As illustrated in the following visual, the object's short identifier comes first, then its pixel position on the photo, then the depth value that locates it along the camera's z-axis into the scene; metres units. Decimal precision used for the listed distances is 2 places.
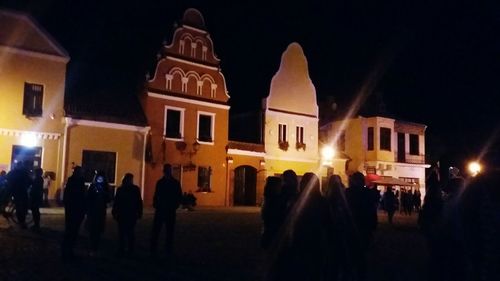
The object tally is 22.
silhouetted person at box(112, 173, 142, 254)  10.50
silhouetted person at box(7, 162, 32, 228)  14.24
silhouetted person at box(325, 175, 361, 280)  7.66
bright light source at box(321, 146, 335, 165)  38.53
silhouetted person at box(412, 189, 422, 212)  34.31
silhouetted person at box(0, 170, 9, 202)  14.89
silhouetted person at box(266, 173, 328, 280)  5.36
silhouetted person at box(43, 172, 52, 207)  25.64
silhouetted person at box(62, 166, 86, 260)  9.62
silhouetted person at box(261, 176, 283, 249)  6.75
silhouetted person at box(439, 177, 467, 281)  5.05
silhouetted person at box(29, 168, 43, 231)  14.38
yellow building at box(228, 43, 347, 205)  34.19
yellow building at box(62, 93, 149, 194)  27.44
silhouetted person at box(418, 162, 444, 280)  5.66
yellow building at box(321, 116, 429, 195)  41.88
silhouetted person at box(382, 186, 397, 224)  23.69
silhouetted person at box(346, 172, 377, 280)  8.86
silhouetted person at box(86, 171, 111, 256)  10.79
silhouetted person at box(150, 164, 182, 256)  10.45
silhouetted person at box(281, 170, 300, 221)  6.60
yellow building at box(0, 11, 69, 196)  26.02
